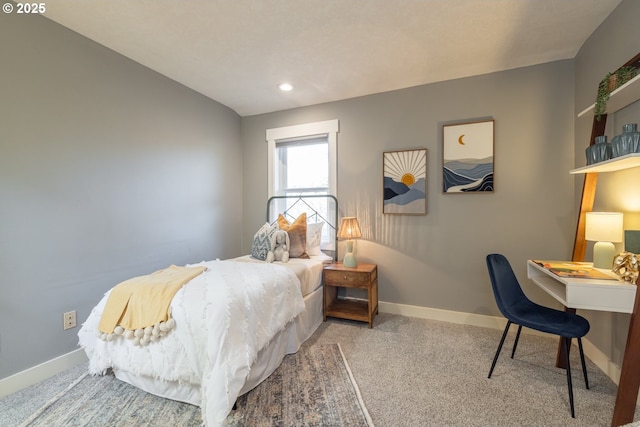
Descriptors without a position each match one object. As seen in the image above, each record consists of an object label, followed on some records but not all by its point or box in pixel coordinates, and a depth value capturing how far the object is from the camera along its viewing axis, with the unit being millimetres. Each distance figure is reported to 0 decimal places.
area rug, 1430
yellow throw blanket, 1518
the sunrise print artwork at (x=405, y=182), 2807
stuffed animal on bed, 2625
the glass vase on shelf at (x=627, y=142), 1376
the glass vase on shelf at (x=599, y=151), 1594
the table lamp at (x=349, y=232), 2807
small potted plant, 1517
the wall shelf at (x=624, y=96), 1420
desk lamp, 1607
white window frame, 3189
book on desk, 1525
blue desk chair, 1543
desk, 1283
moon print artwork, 2561
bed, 1360
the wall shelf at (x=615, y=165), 1356
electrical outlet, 1960
